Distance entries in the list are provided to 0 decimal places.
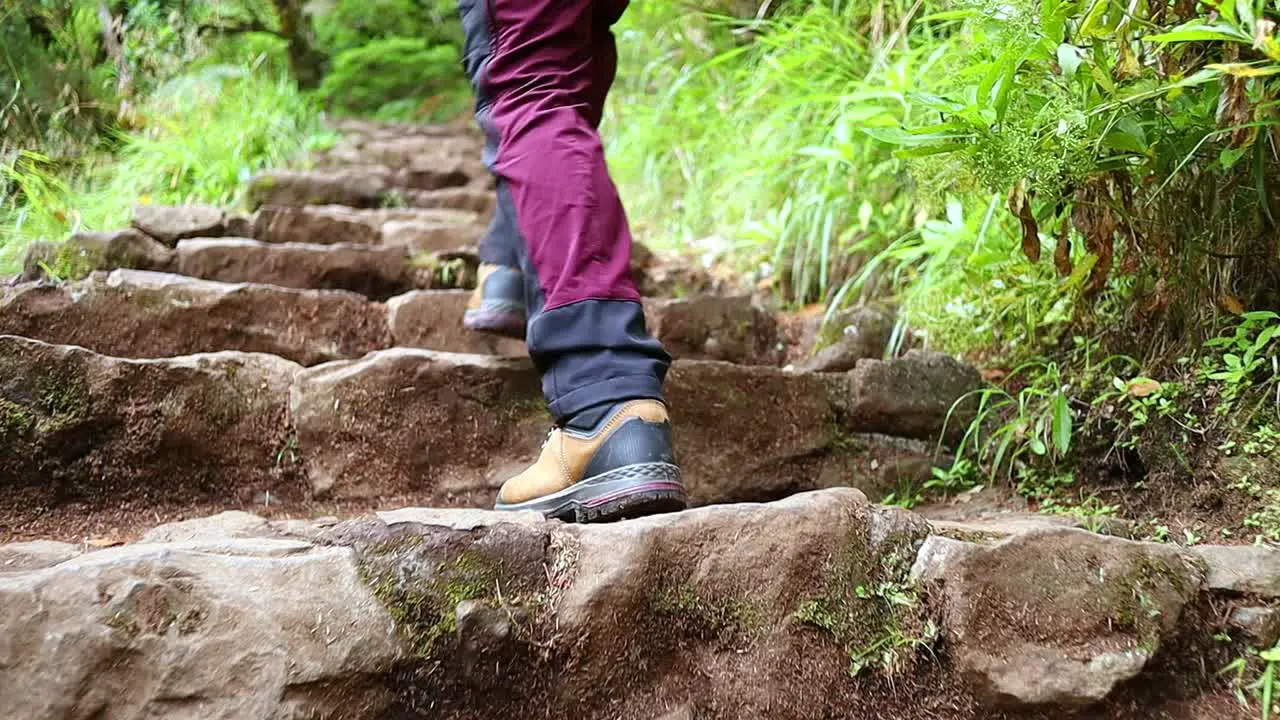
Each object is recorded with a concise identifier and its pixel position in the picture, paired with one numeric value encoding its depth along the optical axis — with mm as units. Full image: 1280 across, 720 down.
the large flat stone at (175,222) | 2564
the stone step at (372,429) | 1406
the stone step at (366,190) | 3332
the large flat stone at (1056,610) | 1051
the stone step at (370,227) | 2771
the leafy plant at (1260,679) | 1033
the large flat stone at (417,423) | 1559
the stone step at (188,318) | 1781
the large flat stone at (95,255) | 2109
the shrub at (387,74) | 6742
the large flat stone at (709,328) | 2312
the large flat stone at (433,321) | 2123
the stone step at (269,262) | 2172
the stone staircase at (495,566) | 913
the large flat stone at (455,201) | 3961
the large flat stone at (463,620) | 869
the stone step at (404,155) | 4441
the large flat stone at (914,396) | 1829
